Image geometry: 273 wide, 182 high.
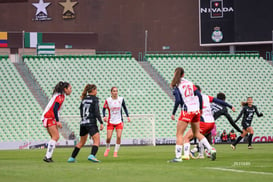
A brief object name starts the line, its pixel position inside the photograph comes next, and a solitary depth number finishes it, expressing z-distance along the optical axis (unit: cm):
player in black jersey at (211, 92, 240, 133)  2377
